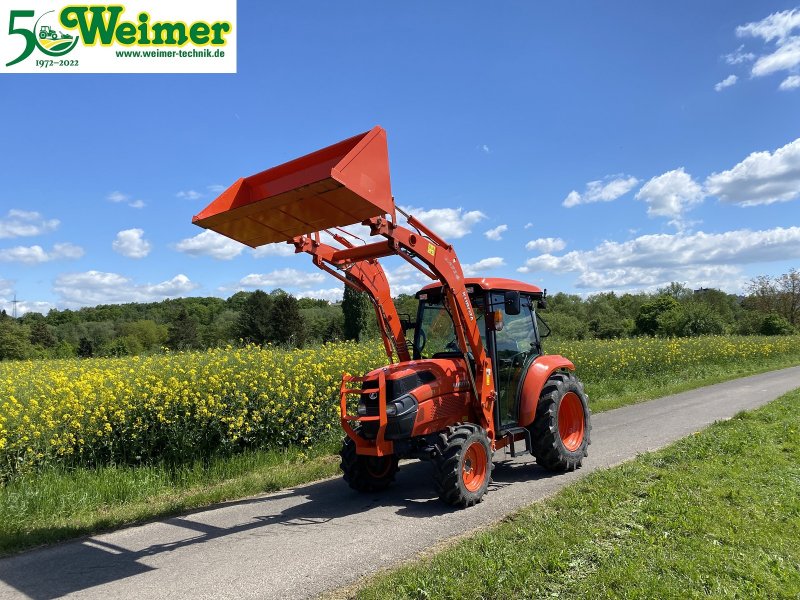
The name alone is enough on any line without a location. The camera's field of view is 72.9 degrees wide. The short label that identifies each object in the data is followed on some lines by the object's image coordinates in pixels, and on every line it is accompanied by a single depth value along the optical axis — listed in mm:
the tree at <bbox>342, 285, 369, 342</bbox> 28000
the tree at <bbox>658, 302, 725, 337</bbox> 41656
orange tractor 5191
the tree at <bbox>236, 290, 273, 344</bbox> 42688
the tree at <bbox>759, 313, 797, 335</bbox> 48625
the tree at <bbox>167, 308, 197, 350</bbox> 44225
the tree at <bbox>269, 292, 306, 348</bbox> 42141
